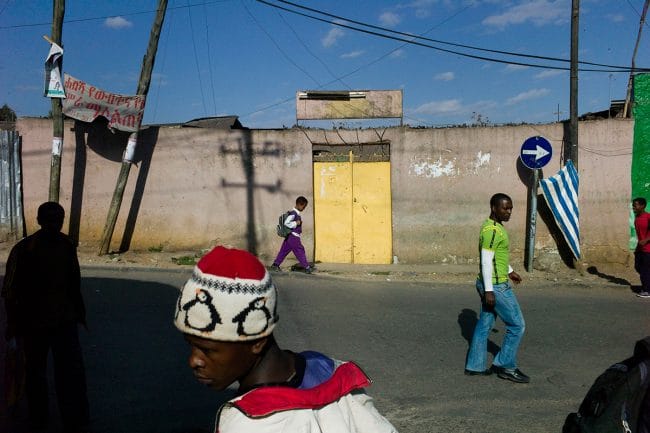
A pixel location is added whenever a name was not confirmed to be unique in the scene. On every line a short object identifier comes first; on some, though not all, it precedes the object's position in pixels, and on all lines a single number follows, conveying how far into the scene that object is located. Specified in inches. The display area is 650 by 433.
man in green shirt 213.5
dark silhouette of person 163.0
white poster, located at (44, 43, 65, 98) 440.5
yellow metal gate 508.1
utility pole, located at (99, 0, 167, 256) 474.6
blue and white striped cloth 474.3
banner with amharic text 474.6
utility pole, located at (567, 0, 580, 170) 465.4
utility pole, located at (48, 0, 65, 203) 450.0
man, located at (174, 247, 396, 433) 58.0
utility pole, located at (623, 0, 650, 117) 496.1
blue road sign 462.6
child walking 440.6
